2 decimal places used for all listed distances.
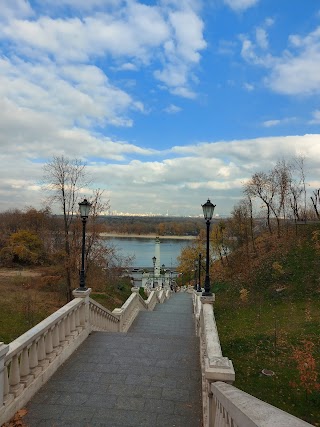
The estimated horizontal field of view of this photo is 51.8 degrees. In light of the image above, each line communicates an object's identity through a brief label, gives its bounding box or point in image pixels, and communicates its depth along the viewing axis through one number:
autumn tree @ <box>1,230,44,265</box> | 34.06
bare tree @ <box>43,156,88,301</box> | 18.45
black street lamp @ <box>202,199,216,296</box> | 9.69
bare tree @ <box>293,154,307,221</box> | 33.97
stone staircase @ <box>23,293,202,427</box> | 4.44
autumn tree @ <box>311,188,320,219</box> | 31.80
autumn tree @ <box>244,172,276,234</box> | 33.59
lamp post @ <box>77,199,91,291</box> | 9.81
